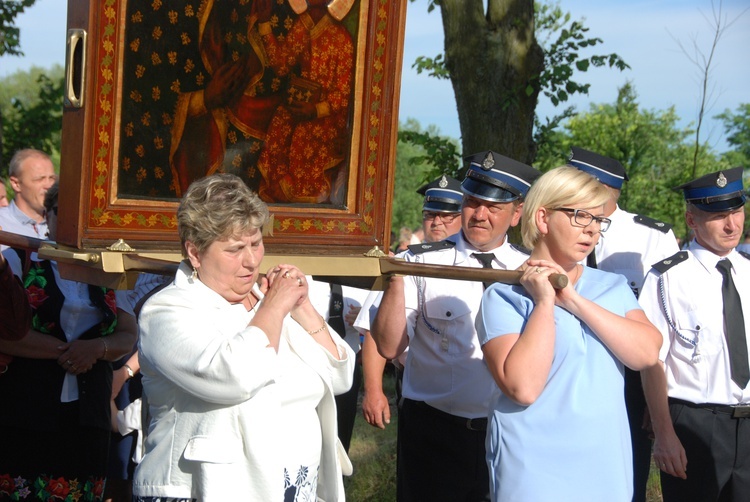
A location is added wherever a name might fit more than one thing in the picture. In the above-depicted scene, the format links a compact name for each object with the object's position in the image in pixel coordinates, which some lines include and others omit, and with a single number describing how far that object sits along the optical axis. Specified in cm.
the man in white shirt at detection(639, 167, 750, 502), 444
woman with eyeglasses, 311
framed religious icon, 322
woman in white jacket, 283
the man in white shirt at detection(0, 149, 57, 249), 570
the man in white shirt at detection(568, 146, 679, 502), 520
